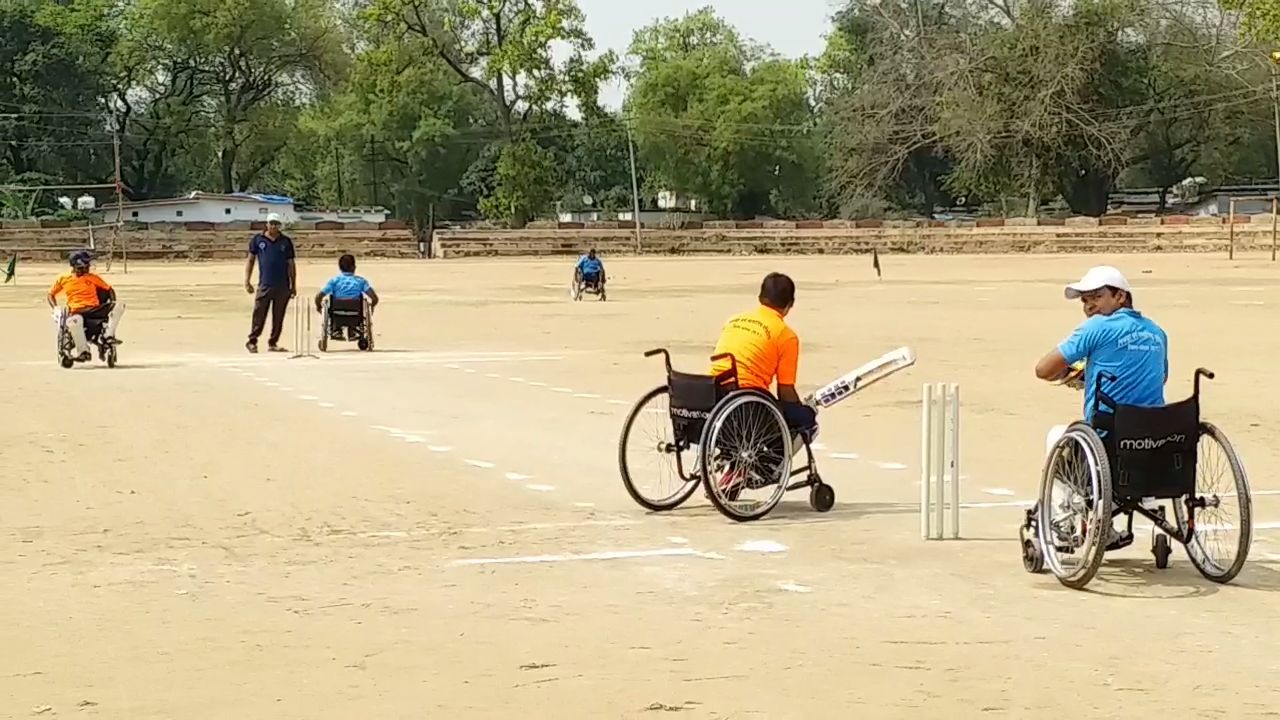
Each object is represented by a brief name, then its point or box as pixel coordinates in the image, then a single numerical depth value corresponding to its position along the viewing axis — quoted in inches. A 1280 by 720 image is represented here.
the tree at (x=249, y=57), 3622.0
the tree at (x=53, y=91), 3531.0
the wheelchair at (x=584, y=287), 1414.9
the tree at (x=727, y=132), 3959.2
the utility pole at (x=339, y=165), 4149.1
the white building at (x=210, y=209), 3619.6
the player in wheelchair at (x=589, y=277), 1413.6
